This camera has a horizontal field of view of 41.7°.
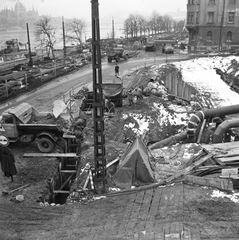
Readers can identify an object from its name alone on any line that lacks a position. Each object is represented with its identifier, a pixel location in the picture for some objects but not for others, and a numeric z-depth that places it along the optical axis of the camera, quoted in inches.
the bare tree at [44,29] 2183.8
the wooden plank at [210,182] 454.4
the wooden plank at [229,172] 474.4
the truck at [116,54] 1763.0
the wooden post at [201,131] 760.2
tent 488.1
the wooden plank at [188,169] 483.5
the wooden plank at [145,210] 366.0
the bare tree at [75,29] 2815.9
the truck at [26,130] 579.5
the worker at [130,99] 968.6
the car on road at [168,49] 2098.7
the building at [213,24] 2235.5
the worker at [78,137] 637.9
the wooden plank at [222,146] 558.6
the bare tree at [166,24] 5295.3
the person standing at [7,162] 468.7
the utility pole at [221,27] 2179.3
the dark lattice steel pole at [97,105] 410.3
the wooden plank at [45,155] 559.4
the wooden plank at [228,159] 512.4
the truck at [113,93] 929.7
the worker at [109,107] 875.6
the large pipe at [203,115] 746.8
